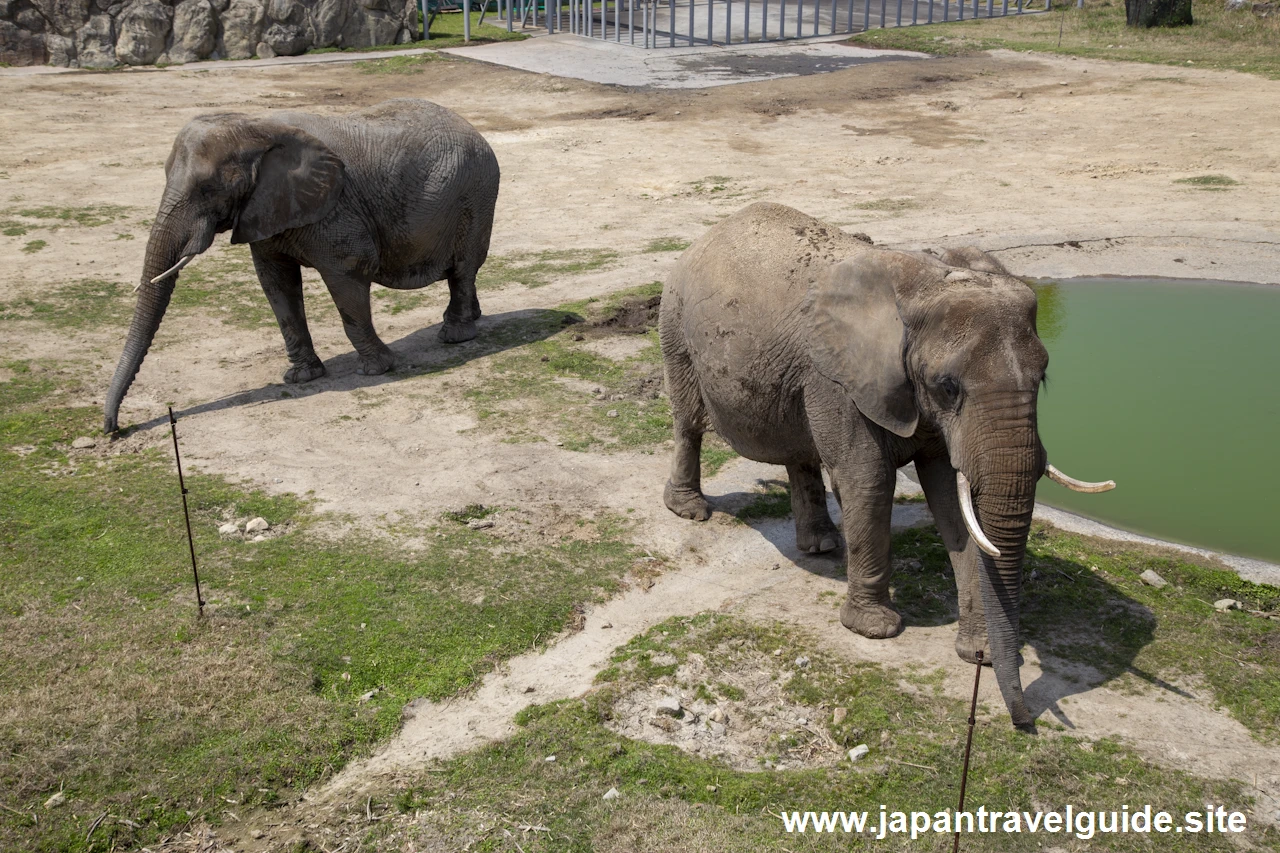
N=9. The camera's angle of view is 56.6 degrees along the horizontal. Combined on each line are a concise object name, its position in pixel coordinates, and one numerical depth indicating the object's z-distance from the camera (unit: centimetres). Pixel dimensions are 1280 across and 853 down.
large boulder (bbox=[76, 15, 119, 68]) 3338
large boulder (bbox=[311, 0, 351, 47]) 3534
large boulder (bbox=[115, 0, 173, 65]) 3356
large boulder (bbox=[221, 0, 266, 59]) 3438
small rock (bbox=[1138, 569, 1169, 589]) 790
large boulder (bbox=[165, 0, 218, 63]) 3400
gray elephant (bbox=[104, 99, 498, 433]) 1089
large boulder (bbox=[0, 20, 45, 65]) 3319
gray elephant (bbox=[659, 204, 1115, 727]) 598
